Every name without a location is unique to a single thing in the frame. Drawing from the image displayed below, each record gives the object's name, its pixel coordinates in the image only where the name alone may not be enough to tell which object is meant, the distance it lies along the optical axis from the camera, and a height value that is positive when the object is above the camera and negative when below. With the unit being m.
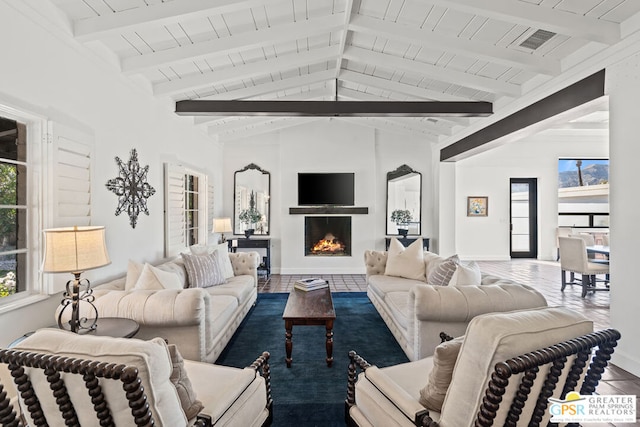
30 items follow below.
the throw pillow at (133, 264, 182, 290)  2.62 -0.56
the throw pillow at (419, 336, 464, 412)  1.29 -0.66
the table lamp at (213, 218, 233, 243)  5.79 -0.23
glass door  8.47 -0.15
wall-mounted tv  6.78 +0.48
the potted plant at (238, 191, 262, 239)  6.79 -0.08
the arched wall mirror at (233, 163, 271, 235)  7.01 +0.38
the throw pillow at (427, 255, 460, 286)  3.14 -0.59
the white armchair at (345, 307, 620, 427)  1.05 -0.55
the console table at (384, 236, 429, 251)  6.75 -0.58
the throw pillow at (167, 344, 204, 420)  1.28 -0.70
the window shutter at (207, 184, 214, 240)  5.89 +0.06
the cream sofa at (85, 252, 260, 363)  2.31 -0.73
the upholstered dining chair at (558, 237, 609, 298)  4.80 -0.79
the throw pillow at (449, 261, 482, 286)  2.74 -0.55
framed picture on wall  8.41 +0.16
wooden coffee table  2.78 -0.90
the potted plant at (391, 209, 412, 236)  6.91 -0.12
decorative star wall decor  3.23 +0.26
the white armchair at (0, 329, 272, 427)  0.96 -0.52
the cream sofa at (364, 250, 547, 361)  2.34 -0.69
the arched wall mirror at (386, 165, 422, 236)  6.96 +0.29
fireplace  6.92 -0.49
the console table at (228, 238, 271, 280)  6.49 -0.68
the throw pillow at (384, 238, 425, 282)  4.11 -0.65
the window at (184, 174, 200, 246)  5.14 +0.05
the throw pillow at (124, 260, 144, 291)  2.71 -0.53
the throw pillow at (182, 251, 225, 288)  3.62 -0.67
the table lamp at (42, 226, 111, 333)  1.87 -0.25
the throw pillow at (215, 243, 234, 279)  4.06 -0.63
